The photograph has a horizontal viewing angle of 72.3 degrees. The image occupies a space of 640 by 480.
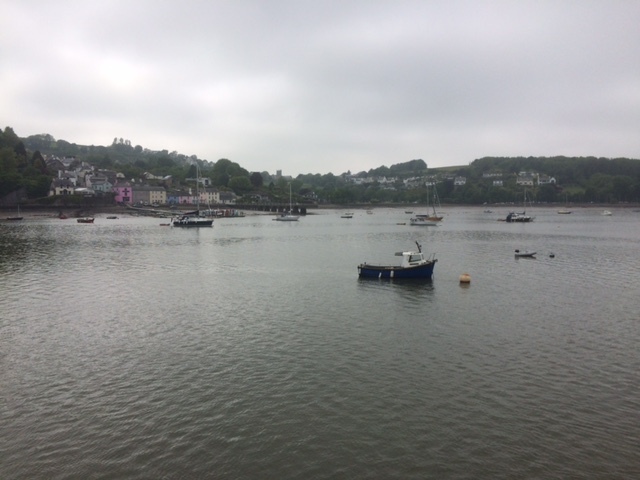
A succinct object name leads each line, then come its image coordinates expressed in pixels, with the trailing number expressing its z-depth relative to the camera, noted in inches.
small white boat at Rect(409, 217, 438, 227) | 5738.2
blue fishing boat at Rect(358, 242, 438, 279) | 1872.5
